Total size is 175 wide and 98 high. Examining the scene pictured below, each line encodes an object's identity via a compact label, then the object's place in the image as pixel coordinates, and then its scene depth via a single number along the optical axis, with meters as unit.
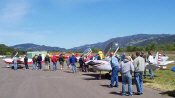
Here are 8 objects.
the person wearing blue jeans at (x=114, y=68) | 9.95
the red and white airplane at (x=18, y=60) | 23.53
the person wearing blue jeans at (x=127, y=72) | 7.86
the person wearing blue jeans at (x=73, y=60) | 16.89
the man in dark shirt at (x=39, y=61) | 20.61
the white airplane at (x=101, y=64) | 12.27
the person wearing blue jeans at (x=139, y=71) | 8.09
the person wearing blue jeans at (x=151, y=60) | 12.59
